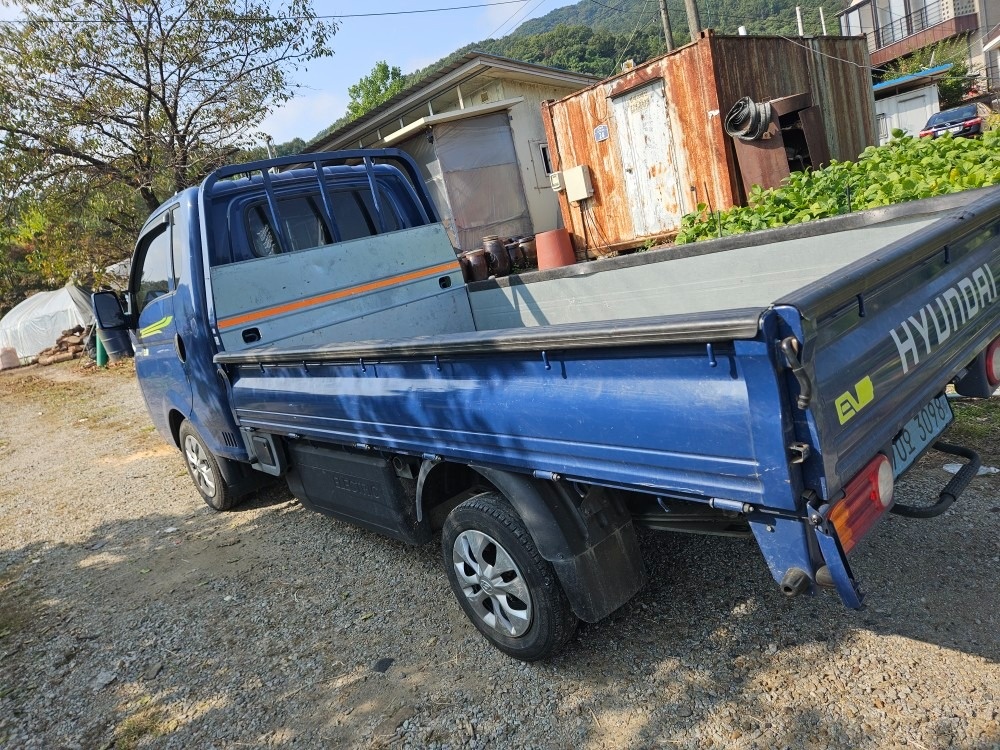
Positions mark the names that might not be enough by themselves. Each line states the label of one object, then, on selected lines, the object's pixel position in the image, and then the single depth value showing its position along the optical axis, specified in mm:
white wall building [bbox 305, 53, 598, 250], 15398
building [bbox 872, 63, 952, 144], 26141
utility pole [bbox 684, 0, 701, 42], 13109
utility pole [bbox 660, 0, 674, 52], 16594
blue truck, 2010
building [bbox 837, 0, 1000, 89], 35406
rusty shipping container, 9430
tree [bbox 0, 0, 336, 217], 12633
